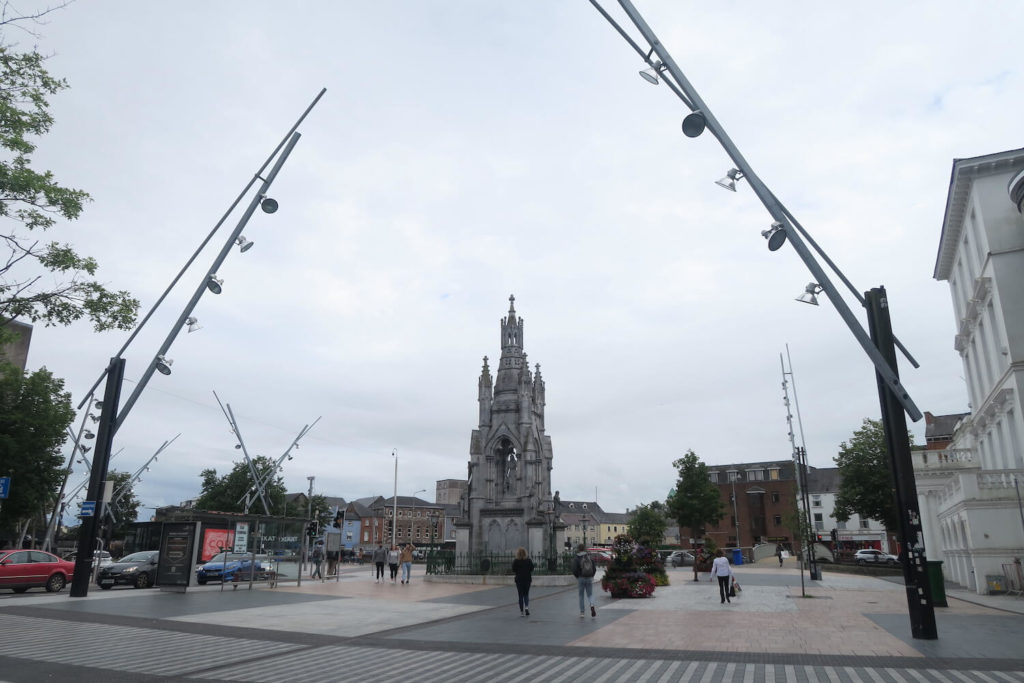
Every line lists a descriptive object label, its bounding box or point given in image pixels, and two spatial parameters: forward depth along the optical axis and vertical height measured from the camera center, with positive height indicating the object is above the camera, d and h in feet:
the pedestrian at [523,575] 55.06 -3.85
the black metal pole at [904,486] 39.73 +2.47
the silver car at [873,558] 169.17 -8.43
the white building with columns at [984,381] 77.61 +21.09
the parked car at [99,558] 101.54 -5.13
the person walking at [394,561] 105.50 -5.16
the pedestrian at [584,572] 53.83 -3.57
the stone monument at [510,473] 110.93 +9.10
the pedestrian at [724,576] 66.85 -4.83
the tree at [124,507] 231.77 +7.81
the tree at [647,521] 257.12 +2.13
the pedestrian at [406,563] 101.92 -5.35
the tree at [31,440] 109.29 +14.51
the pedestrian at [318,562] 111.89 -5.66
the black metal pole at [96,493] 64.75 +3.36
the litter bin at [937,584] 60.15 -5.15
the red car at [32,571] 73.10 -4.65
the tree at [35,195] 43.19 +21.69
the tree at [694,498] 225.15 +9.45
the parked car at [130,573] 89.56 -6.00
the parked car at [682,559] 185.68 -8.81
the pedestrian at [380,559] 110.01 -5.20
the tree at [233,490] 220.02 +12.42
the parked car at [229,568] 91.30 -5.44
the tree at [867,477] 163.63 +11.91
